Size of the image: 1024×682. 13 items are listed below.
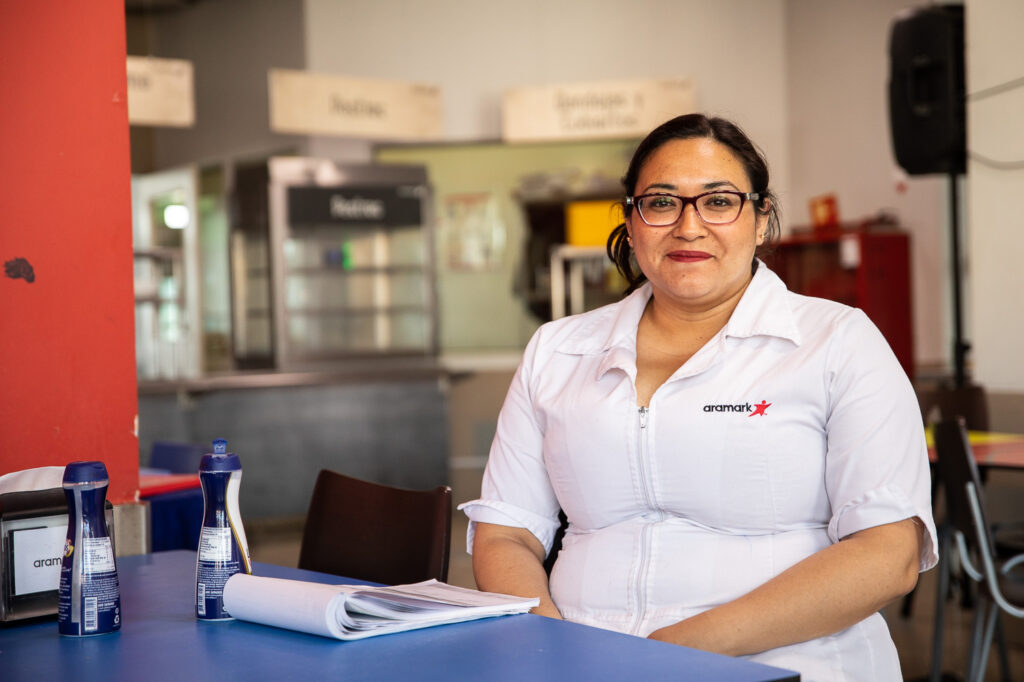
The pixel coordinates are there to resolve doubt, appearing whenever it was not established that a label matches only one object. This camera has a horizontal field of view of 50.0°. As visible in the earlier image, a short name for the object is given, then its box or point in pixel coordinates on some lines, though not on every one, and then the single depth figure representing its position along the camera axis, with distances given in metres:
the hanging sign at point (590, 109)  7.21
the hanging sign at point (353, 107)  6.64
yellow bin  8.33
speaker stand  5.11
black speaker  4.94
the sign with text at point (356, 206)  7.20
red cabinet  7.38
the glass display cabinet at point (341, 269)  7.20
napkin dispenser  1.46
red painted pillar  2.05
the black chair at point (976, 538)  2.91
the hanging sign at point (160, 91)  6.34
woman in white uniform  1.58
